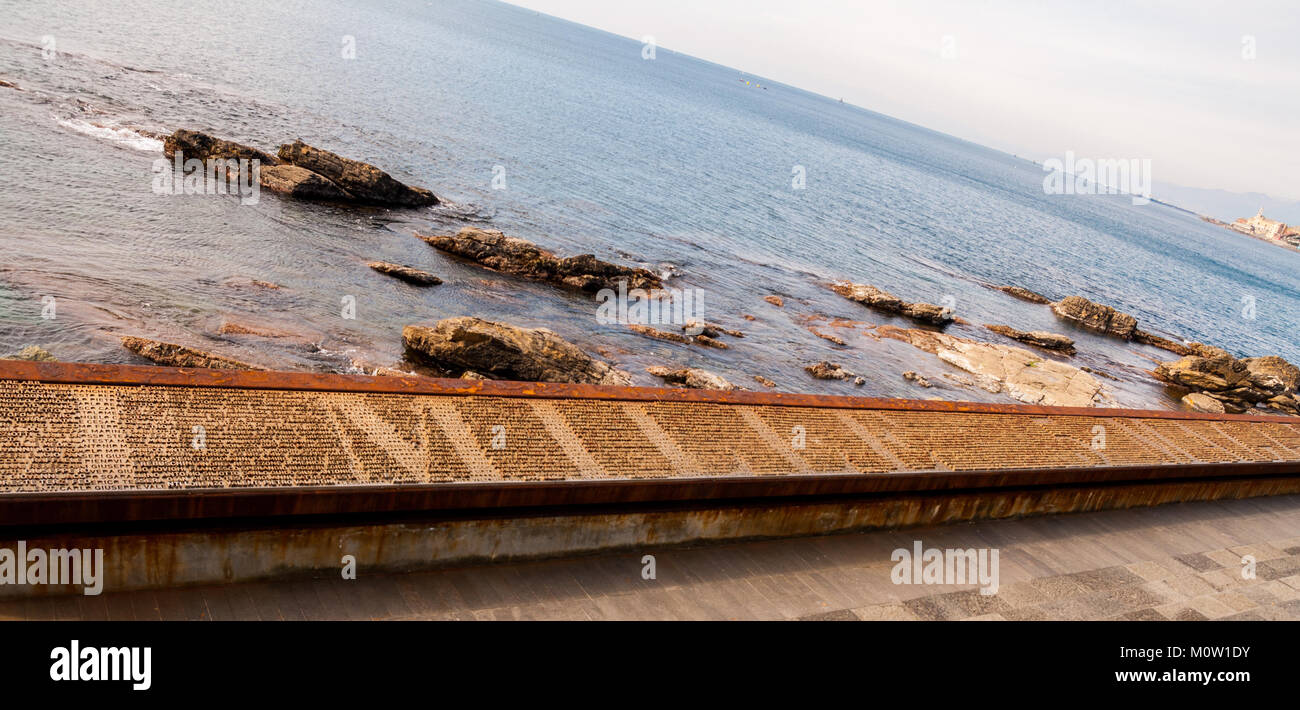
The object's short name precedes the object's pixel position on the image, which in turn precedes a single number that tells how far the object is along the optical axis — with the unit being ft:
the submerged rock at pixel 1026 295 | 169.79
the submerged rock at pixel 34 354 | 44.09
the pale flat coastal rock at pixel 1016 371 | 95.61
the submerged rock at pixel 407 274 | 80.79
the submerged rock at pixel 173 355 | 49.83
